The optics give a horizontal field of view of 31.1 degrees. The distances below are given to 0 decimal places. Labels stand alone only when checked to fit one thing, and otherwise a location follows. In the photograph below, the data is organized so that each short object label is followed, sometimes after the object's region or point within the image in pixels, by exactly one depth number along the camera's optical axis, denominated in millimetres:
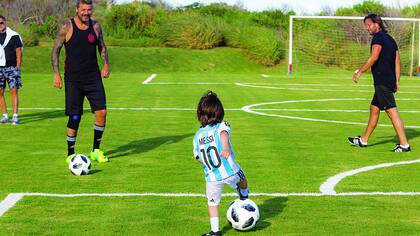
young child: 6770
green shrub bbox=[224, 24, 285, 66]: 48750
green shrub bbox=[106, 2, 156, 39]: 54719
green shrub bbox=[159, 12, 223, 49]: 51312
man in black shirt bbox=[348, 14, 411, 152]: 12031
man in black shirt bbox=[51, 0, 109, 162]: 10930
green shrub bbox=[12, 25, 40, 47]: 47688
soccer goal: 42156
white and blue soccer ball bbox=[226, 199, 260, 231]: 6863
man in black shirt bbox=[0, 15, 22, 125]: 15875
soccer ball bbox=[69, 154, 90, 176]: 9719
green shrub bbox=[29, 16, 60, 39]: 51562
